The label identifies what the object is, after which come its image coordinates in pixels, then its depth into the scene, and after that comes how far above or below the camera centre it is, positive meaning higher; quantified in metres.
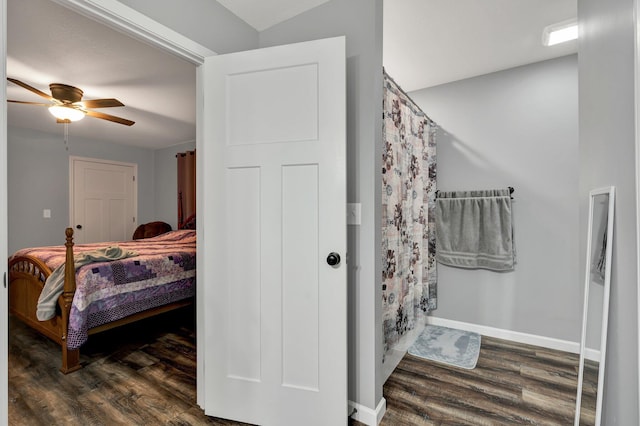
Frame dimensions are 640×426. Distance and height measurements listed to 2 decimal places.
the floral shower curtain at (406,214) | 1.99 -0.03
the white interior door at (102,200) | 4.74 +0.20
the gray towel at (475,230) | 2.63 -0.18
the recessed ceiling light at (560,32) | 2.00 +1.21
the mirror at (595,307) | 0.96 -0.34
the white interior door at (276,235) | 1.48 -0.12
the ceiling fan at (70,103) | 2.64 +0.98
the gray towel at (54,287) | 2.27 -0.58
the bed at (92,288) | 2.22 -0.65
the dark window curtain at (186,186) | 4.96 +0.42
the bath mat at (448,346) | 2.30 -1.13
